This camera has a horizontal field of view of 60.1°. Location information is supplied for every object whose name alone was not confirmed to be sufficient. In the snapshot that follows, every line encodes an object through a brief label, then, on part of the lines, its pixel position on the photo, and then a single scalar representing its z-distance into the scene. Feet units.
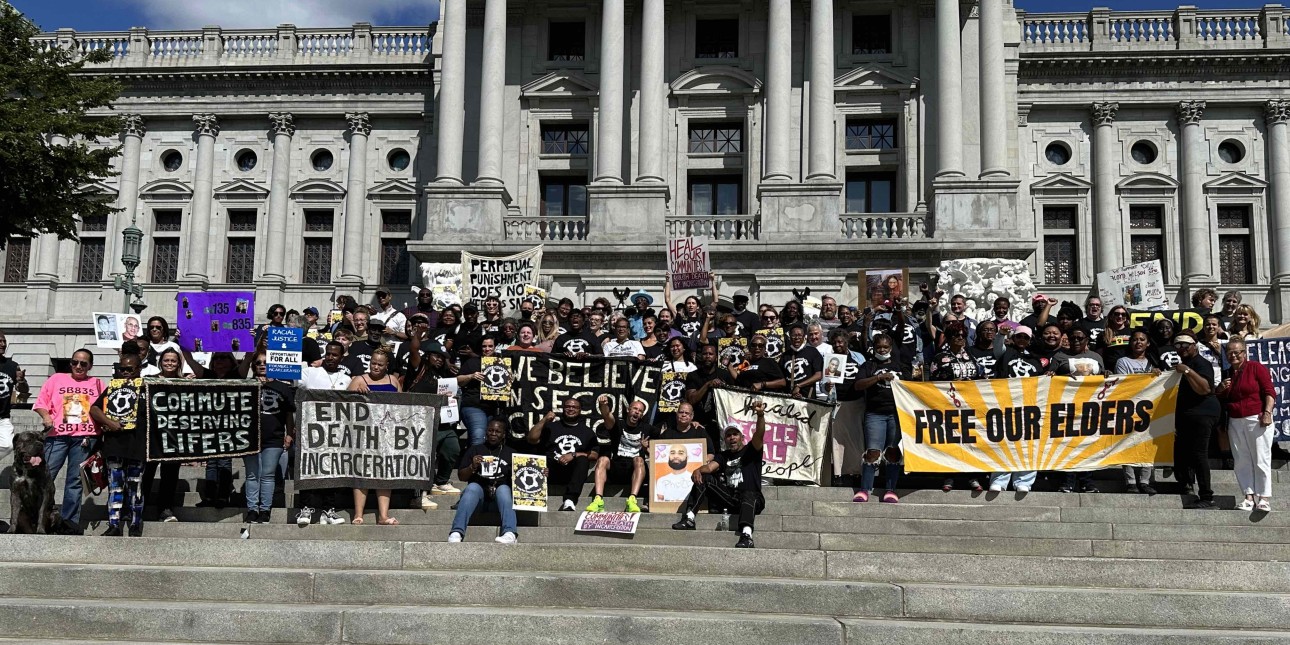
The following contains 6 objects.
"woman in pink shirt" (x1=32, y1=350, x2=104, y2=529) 39.55
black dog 36.88
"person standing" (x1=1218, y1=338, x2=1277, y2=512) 38.65
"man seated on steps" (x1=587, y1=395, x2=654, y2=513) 41.70
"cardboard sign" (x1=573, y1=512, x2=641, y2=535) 37.22
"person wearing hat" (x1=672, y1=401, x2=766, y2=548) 38.91
